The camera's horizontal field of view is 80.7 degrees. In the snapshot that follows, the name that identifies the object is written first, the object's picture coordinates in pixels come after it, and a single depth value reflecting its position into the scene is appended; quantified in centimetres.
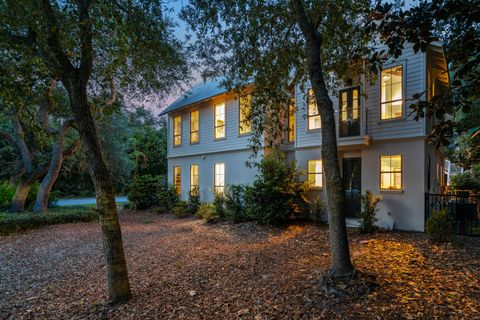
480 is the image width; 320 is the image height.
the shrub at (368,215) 838
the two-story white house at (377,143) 870
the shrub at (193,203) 1448
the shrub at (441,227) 682
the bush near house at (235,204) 1098
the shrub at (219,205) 1207
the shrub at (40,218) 1009
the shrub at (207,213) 1162
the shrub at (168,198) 1567
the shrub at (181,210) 1372
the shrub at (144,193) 1684
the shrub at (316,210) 1001
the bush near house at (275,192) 975
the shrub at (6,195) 1350
